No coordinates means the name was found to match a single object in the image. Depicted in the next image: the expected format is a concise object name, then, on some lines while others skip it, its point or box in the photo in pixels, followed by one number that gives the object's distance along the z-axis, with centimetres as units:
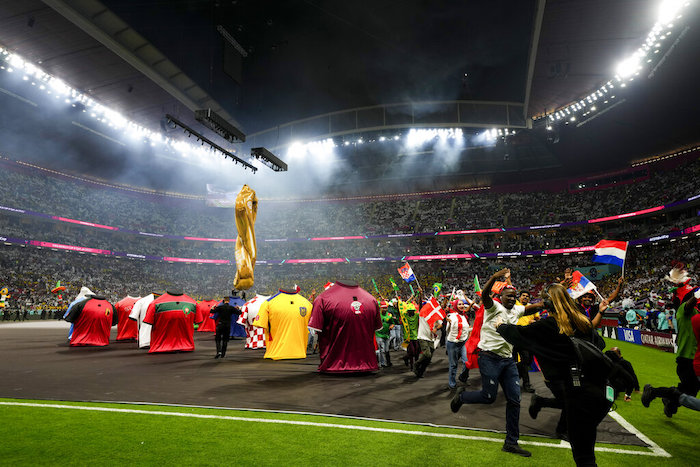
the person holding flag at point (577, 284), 622
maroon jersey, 840
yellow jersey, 1004
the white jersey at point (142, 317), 1222
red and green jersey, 1098
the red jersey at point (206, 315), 1933
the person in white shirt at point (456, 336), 774
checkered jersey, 1227
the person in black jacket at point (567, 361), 282
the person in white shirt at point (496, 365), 412
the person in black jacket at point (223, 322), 1044
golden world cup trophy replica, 880
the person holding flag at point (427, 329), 825
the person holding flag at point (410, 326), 923
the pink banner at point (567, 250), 3365
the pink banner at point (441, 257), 3891
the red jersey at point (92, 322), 1287
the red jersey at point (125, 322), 1441
